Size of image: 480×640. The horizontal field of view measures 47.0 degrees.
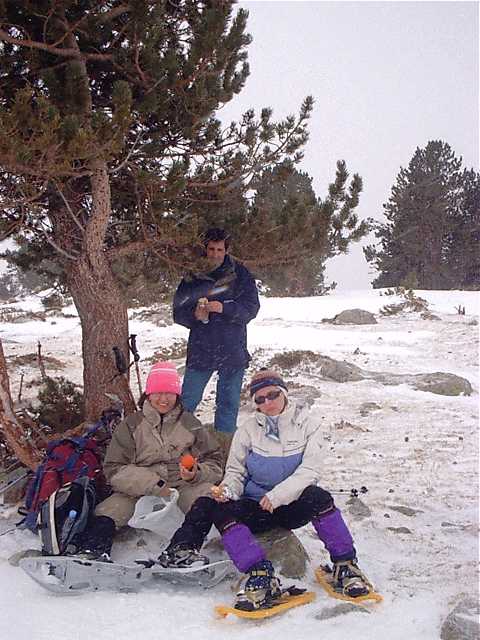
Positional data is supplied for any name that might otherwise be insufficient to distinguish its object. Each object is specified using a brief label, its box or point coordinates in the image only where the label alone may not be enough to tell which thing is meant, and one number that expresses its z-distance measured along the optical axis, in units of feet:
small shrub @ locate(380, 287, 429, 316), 60.95
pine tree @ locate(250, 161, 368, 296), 20.49
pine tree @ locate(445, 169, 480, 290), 100.99
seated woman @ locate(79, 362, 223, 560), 13.21
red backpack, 13.92
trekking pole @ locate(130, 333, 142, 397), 18.66
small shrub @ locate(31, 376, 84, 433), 19.93
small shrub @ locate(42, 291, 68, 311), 24.27
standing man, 17.76
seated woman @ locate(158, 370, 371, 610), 11.32
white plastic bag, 12.98
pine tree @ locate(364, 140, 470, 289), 100.68
